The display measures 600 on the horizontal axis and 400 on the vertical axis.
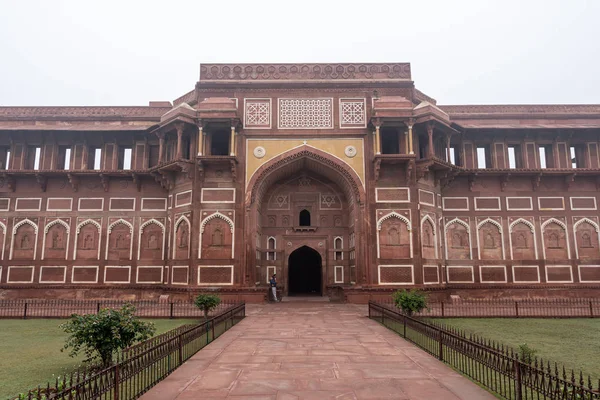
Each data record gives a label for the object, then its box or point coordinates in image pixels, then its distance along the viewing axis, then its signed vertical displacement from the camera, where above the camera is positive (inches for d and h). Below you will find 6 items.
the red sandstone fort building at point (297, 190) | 669.3 +133.5
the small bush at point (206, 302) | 456.1 -34.9
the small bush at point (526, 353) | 209.9 -42.6
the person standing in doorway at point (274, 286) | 669.3 -26.7
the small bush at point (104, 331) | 228.8 -33.1
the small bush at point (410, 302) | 434.0 -34.5
